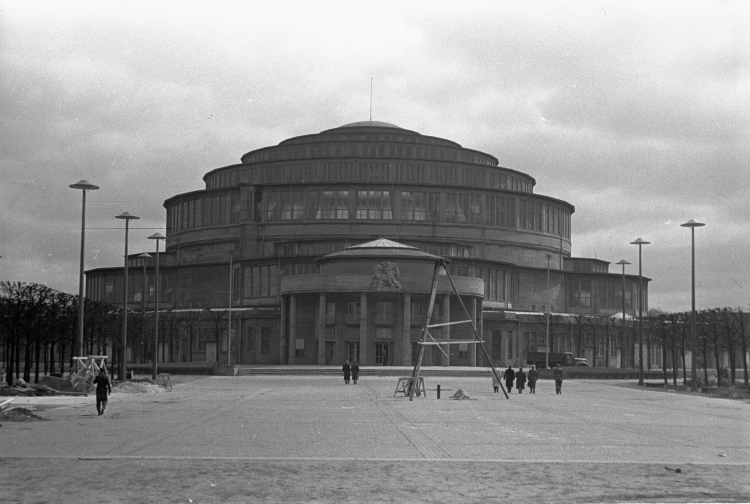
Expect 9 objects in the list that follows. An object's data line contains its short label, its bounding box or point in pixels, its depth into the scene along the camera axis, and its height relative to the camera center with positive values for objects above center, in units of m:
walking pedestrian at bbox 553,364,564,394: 51.47 -2.05
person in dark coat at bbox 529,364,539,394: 52.28 -2.20
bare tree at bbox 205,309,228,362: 100.62 +1.10
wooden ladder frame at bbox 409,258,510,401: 45.47 -0.37
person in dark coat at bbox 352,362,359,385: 62.19 -2.36
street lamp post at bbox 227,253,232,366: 91.57 +1.53
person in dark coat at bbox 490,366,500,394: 49.41 -2.41
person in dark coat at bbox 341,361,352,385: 61.56 -2.29
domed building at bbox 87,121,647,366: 100.88 +9.73
